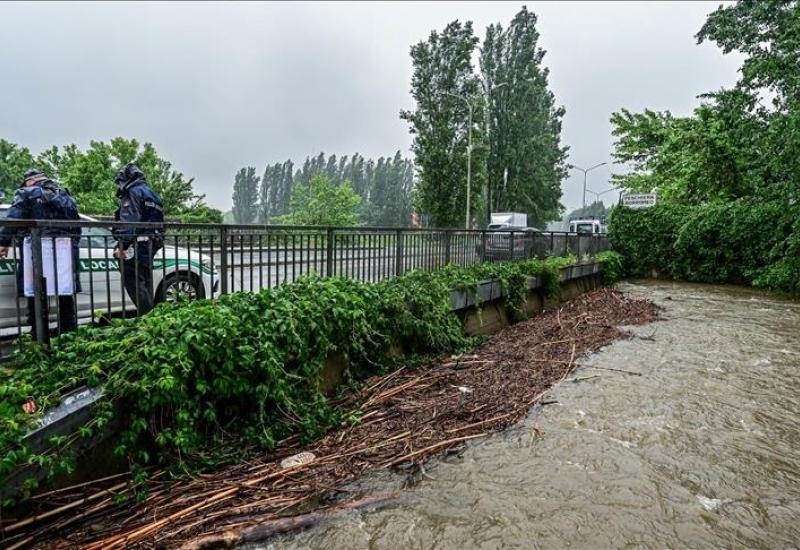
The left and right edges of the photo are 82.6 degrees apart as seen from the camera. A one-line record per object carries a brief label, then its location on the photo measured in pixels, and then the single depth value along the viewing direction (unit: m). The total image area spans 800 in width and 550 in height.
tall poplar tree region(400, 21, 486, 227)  28.11
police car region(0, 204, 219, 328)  4.16
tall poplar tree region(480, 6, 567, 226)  33.84
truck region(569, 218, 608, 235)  25.38
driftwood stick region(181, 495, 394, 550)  2.71
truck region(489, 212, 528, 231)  23.27
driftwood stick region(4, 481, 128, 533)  2.59
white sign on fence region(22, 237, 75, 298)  3.62
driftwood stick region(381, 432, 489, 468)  3.67
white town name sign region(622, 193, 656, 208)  17.56
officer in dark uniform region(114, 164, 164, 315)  4.14
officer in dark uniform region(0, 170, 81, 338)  3.96
